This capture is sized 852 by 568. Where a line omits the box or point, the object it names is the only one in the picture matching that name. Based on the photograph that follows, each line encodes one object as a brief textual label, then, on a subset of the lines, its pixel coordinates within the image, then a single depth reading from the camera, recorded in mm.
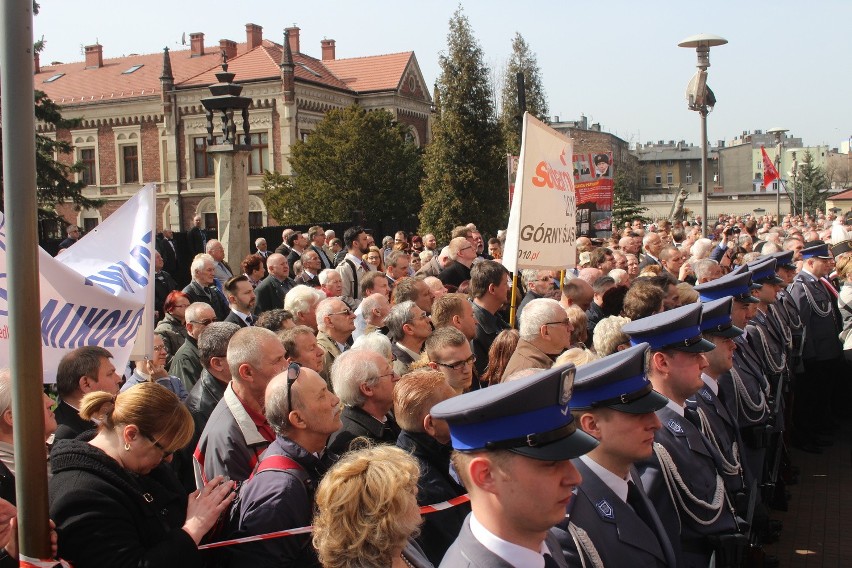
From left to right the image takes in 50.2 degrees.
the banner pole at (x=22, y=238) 2535
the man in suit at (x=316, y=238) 14343
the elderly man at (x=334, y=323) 6793
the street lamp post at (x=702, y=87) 12867
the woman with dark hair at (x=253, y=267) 10531
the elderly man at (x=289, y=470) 3395
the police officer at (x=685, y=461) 3977
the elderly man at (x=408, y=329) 6297
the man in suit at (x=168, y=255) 17438
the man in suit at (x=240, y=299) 7992
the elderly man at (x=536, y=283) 8930
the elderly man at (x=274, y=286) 10039
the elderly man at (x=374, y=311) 7340
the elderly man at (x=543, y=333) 5934
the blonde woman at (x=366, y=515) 2834
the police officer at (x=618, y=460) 3273
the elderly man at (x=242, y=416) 4371
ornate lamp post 14781
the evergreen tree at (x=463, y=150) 36575
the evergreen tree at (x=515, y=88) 53500
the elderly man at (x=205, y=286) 9505
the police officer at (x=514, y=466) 2508
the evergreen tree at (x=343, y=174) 39062
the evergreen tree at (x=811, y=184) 67712
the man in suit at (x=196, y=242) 19266
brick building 46094
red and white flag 35062
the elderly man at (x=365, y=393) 4469
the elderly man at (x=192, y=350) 6559
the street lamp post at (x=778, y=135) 30647
